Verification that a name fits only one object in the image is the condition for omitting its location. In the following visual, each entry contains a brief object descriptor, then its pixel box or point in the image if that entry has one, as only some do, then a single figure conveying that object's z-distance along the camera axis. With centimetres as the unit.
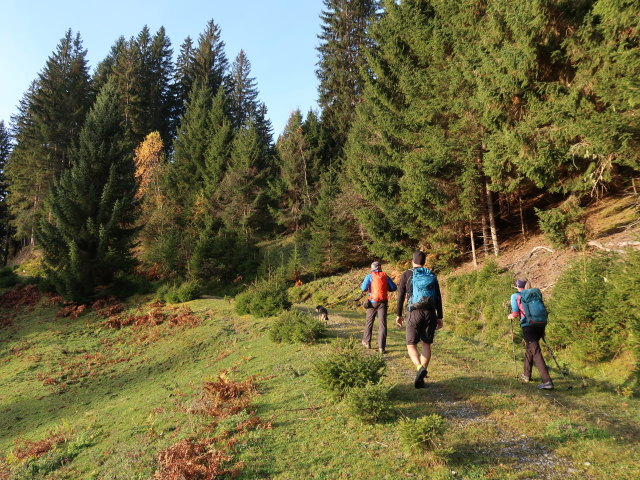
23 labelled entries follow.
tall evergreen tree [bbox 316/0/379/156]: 3866
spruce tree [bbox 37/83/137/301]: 2184
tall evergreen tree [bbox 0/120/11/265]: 4620
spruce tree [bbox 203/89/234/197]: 3753
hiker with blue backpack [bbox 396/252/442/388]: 557
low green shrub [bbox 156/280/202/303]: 1934
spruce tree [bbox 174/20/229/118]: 5300
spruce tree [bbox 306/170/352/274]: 2717
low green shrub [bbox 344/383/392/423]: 447
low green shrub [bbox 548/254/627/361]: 756
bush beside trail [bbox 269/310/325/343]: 920
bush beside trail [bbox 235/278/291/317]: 1341
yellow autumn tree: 3597
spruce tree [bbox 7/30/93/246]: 3675
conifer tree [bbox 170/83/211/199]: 3900
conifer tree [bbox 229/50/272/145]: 5338
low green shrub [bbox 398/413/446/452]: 366
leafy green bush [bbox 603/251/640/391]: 683
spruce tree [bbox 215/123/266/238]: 3403
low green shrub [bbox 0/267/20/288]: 2575
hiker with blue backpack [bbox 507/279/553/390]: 648
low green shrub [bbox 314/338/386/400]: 517
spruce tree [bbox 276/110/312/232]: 3581
